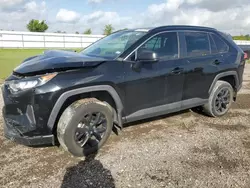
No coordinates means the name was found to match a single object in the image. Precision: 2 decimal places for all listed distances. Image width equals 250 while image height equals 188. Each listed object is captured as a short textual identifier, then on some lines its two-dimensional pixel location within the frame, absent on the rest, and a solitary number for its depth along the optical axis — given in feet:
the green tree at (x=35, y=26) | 155.47
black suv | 8.24
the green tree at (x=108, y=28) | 160.51
